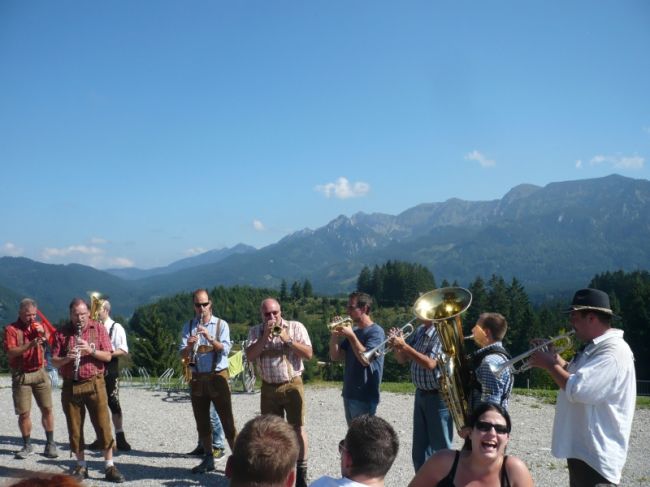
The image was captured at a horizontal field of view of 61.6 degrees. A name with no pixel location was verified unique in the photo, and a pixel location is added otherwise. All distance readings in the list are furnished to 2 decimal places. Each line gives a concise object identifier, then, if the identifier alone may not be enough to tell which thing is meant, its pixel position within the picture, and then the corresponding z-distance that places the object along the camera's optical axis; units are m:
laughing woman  3.44
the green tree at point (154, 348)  51.75
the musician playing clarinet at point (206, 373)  6.72
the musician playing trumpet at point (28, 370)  7.25
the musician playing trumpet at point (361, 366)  6.10
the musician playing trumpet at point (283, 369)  6.05
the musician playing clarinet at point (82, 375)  6.29
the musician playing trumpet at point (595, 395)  3.78
